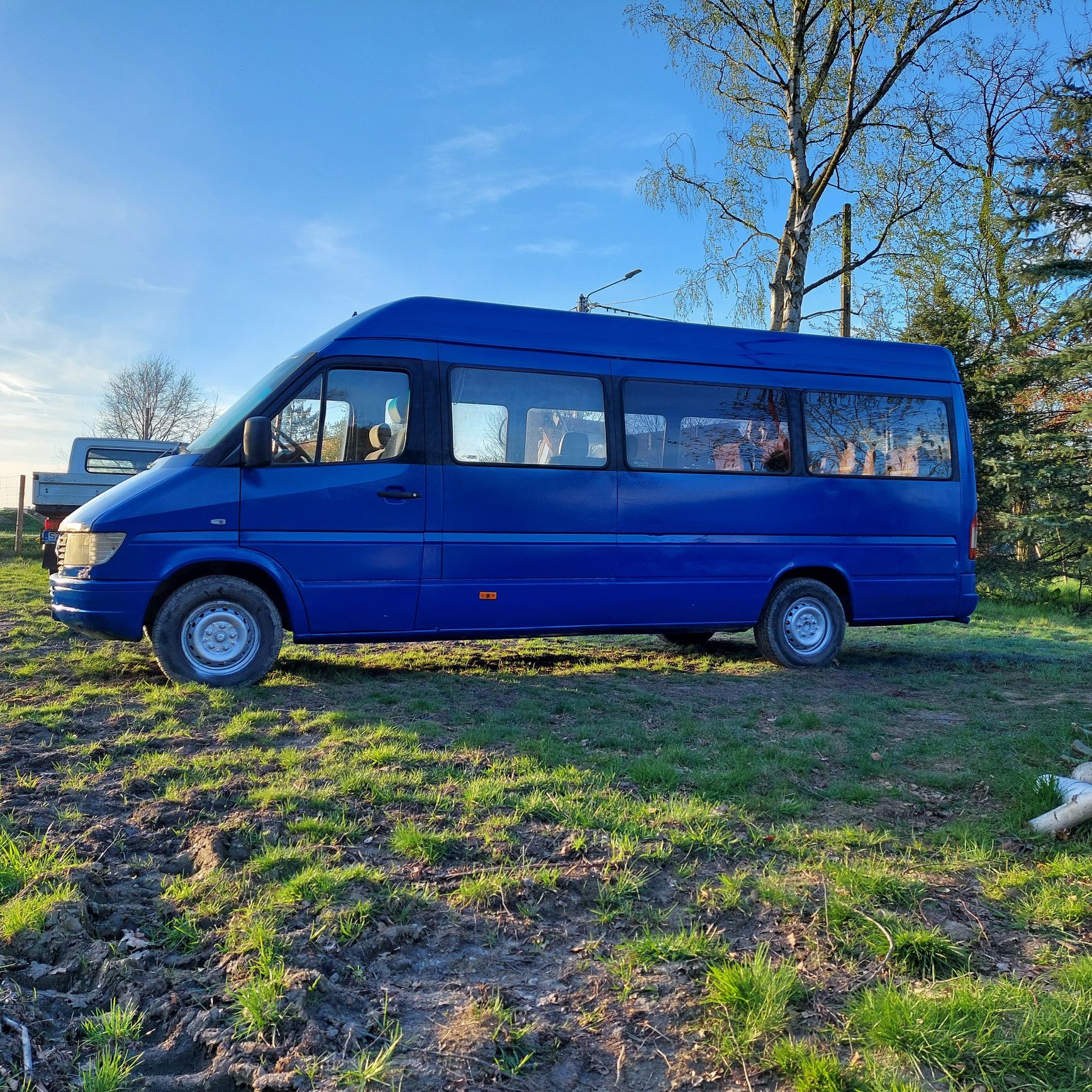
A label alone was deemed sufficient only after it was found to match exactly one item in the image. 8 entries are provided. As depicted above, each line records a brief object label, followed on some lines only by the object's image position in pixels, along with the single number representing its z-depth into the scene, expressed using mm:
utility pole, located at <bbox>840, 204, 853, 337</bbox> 18203
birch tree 16203
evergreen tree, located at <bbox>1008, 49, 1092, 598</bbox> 14273
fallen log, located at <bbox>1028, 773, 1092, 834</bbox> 3654
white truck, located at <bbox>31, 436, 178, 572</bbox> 14617
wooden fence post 21031
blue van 6406
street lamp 25680
